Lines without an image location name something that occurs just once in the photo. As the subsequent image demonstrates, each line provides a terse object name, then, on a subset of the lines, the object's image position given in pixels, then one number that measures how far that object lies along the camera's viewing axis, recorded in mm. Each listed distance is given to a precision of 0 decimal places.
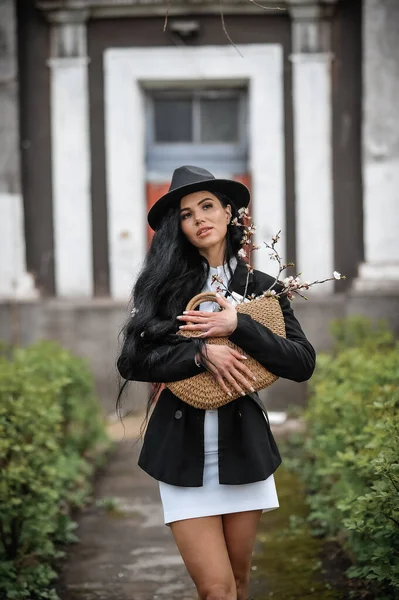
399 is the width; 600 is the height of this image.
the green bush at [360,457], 3658
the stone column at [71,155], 10039
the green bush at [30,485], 4559
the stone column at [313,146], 9938
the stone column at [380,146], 9682
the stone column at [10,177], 9906
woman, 3152
